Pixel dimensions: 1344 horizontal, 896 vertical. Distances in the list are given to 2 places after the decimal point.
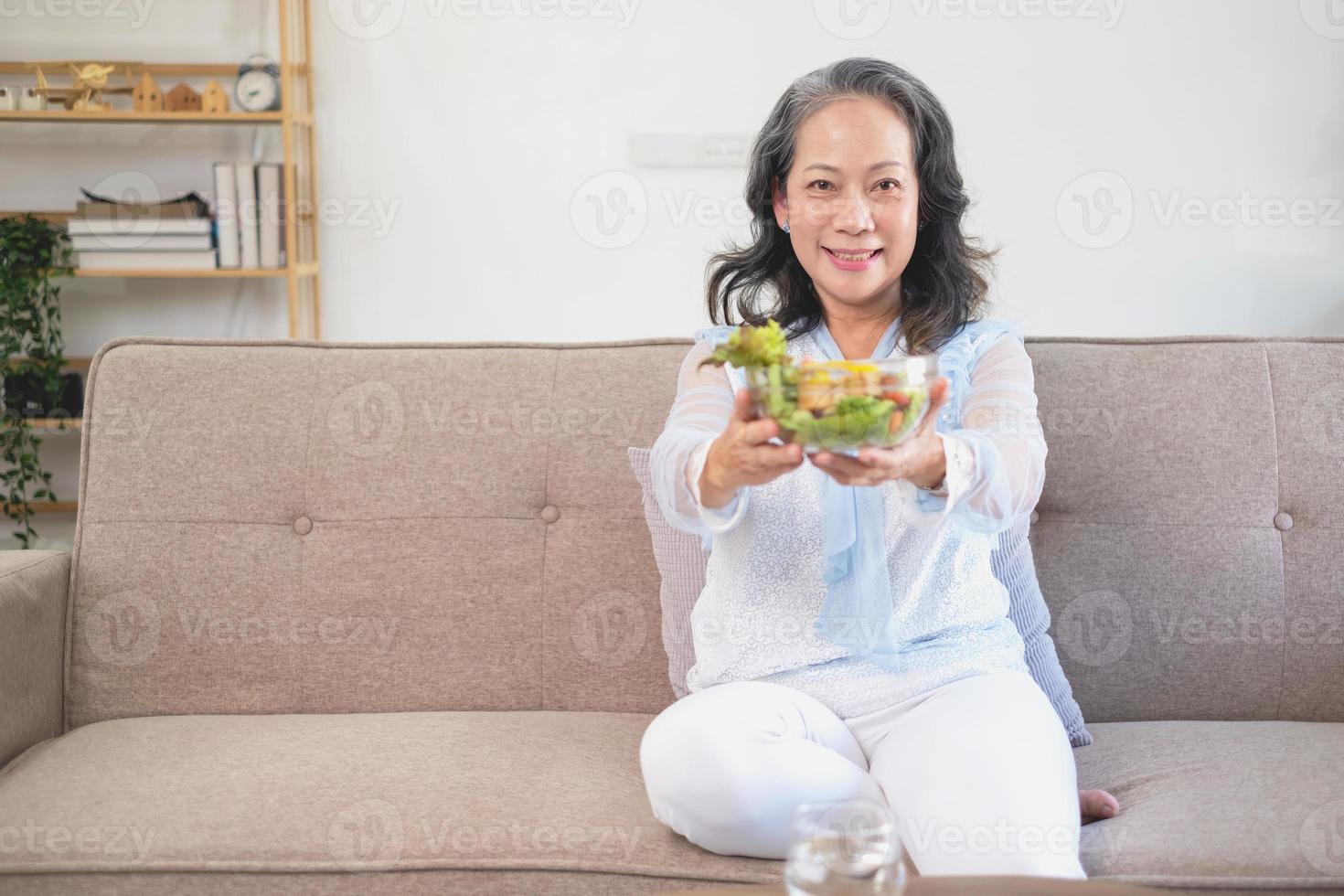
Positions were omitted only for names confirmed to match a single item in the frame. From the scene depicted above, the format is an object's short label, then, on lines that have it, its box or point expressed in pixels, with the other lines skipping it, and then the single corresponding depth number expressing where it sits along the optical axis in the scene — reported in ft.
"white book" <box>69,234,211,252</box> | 11.30
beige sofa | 5.32
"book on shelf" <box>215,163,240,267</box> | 11.33
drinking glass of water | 2.37
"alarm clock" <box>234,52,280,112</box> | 11.53
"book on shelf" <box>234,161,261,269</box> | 11.40
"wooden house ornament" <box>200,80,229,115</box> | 11.44
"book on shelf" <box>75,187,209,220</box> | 11.30
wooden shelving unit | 11.20
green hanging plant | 10.92
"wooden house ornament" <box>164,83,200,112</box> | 11.41
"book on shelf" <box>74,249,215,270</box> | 11.33
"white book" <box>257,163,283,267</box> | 11.39
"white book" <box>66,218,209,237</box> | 11.28
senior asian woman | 3.88
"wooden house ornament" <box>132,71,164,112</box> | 11.35
